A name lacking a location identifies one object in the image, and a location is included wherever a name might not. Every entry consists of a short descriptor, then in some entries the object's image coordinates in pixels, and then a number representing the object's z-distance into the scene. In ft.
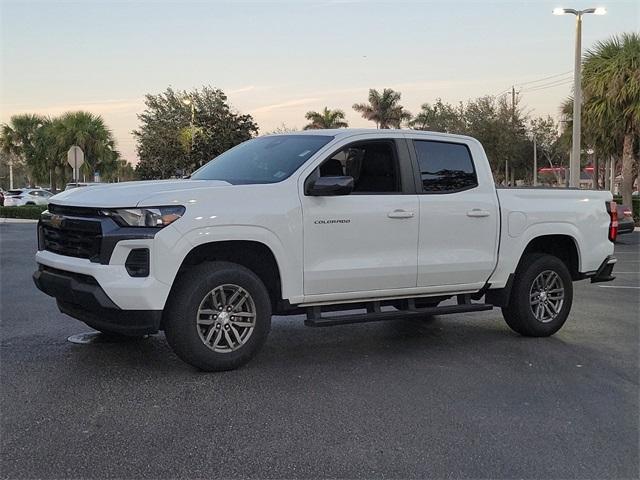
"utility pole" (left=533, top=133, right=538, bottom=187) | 176.88
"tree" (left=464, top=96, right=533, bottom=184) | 149.79
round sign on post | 85.30
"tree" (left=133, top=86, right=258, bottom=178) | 124.06
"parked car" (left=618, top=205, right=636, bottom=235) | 57.60
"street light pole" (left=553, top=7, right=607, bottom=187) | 75.15
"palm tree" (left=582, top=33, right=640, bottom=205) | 87.30
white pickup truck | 16.75
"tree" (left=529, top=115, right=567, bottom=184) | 188.03
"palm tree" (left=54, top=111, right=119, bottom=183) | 162.09
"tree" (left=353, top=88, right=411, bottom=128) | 204.95
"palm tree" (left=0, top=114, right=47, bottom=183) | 174.50
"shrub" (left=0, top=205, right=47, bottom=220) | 108.27
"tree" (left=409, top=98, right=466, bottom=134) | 157.58
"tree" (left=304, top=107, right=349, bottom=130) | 203.72
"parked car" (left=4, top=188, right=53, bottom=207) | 145.38
